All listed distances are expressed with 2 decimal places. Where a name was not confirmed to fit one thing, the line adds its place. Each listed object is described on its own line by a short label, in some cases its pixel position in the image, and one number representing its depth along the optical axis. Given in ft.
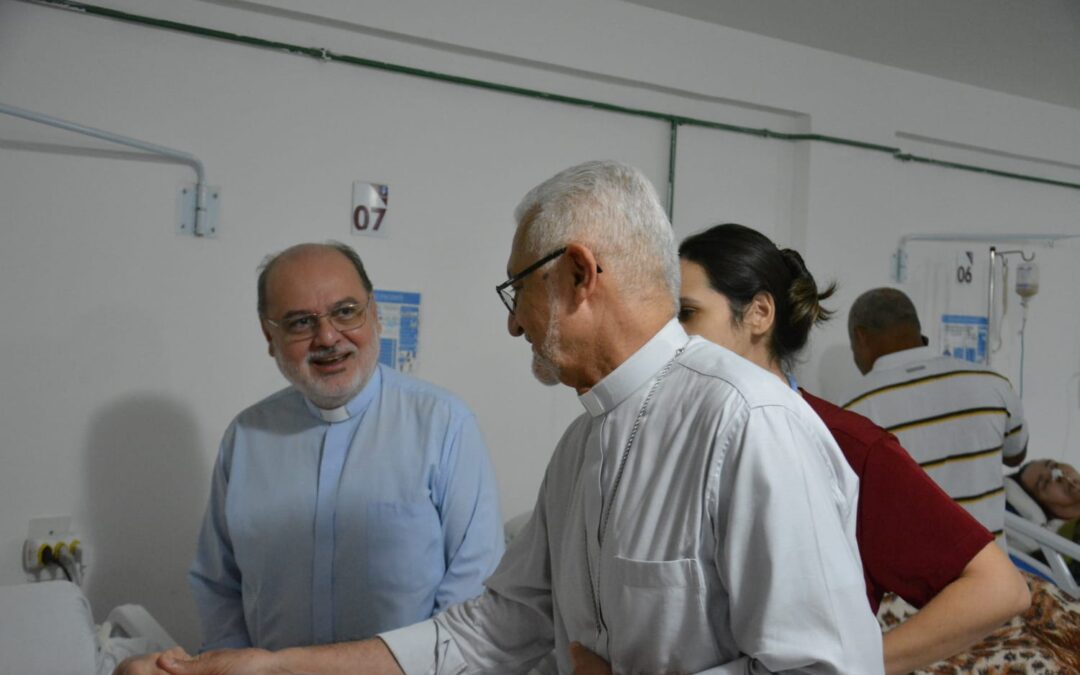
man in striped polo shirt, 8.40
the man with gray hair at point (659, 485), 2.82
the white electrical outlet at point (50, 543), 7.44
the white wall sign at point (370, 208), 8.93
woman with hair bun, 3.82
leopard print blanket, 6.61
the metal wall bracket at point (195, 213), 8.09
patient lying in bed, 11.41
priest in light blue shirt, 5.80
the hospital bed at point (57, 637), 4.84
